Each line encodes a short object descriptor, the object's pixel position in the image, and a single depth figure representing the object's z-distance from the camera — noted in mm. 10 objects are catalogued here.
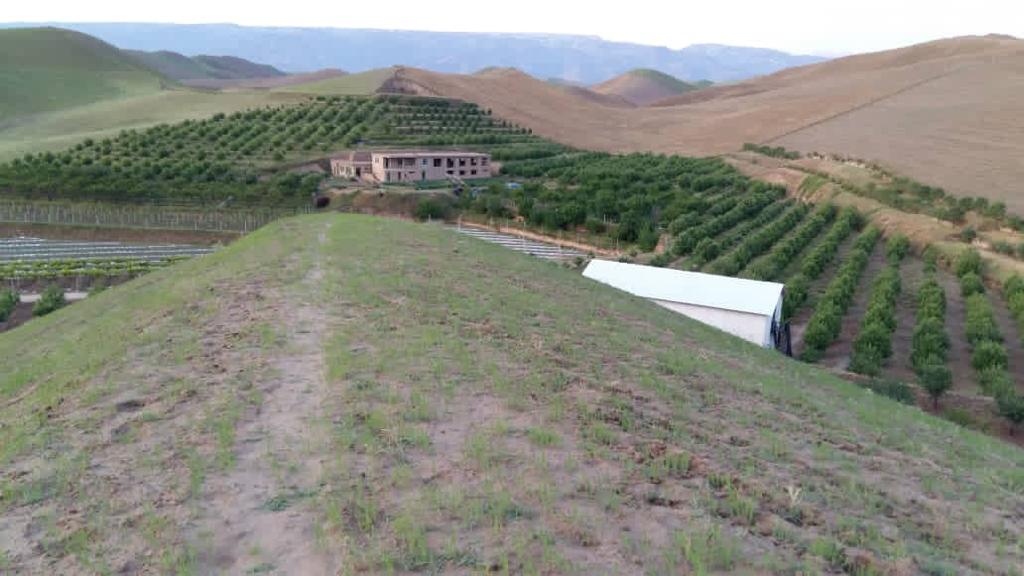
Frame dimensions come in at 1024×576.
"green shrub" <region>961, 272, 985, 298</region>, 31609
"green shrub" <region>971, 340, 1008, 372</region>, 22859
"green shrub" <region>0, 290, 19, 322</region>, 28609
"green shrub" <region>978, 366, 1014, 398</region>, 20922
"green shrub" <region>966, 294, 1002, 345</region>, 25219
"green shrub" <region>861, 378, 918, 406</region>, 20453
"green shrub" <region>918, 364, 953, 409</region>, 20859
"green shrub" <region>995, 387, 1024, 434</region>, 19484
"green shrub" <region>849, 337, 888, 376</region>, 22344
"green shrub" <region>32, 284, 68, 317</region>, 28250
